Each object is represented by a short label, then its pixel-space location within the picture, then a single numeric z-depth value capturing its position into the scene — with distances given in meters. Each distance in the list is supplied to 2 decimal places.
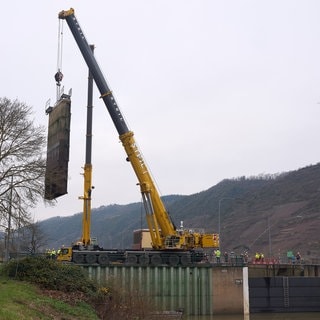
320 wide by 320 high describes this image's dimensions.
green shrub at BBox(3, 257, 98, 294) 20.25
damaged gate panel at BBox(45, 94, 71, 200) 25.67
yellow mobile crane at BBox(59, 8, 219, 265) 35.31
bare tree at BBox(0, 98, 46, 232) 23.98
